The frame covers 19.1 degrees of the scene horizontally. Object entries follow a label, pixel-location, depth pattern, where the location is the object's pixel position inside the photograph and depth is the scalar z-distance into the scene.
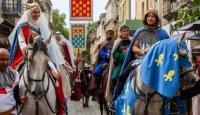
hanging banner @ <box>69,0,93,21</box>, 21.92
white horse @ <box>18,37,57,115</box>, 9.47
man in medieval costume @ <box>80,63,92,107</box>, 25.56
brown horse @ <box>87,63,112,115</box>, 15.02
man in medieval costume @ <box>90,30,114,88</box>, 15.52
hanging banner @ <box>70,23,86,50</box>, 23.38
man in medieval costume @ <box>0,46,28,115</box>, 7.54
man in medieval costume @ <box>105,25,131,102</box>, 12.36
